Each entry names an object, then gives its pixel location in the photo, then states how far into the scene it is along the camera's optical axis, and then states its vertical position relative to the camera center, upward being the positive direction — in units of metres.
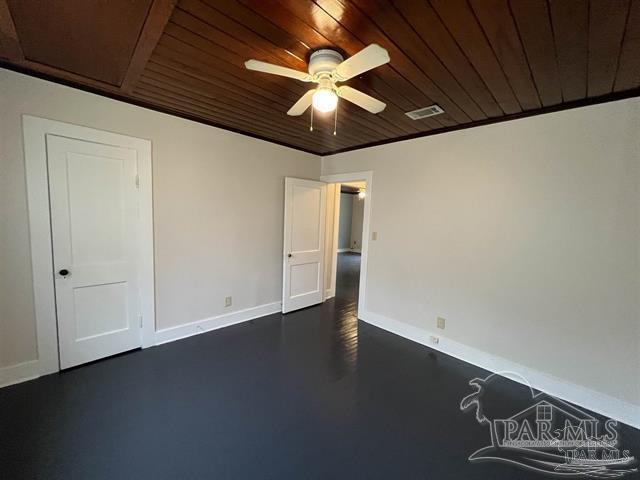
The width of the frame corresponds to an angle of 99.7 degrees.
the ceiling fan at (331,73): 1.41 +0.82
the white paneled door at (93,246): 2.28 -0.37
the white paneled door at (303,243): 3.90 -0.42
